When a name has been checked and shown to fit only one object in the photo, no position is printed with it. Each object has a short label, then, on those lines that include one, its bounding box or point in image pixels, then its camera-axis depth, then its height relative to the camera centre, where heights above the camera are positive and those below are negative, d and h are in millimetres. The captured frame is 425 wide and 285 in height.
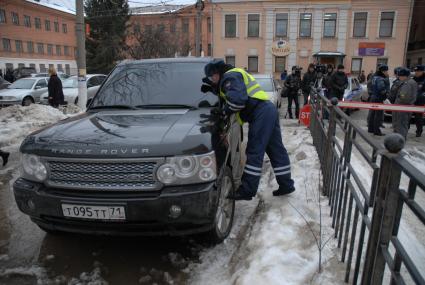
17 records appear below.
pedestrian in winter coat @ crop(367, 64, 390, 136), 8891 -823
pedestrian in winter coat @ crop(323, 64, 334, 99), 10998 -644
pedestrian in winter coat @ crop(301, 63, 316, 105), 12109 -654
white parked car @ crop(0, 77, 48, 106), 14961 -1481
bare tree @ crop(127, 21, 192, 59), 30219 +1043
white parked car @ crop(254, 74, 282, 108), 11375 -859
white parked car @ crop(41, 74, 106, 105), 15188 -1317
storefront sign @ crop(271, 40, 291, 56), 34719 +961
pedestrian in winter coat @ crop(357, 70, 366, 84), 28114 -1387
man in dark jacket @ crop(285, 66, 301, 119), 11469 -818
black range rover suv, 2836 -942
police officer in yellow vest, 3873 -553
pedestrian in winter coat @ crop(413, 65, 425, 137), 8695 -837
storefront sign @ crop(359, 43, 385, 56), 33688 +938
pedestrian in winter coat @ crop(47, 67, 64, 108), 11623 -1071
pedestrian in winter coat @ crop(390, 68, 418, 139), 7906 -767
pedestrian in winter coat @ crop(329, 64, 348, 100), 10547 -617
